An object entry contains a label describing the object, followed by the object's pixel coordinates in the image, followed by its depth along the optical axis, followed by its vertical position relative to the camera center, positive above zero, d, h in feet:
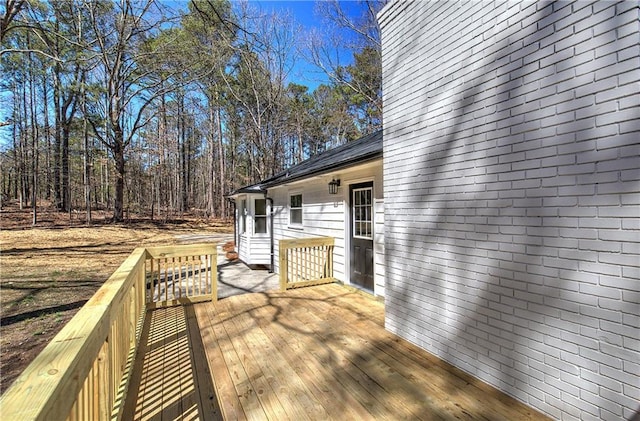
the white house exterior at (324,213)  15.83 -0.06
